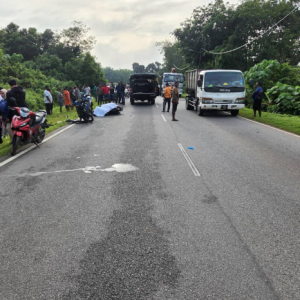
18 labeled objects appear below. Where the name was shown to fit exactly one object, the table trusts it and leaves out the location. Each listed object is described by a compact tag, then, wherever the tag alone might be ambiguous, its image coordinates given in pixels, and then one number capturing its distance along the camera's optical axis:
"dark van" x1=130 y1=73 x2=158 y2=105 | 27.11
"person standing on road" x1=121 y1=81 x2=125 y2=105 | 27.42
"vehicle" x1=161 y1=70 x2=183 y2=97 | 41.74
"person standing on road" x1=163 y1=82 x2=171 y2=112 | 19.19
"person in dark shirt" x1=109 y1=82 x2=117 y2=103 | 26.77
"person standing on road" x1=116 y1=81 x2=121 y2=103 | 27.38
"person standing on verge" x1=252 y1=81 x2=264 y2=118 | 15.90
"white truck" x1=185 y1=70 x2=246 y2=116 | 17.44
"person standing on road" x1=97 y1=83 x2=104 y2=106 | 26.05
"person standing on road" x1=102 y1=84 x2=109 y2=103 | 25.94
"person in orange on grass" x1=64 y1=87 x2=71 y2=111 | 22.35
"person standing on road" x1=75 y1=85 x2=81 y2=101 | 23.39
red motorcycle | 8.88
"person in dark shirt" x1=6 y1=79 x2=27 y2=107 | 9.33
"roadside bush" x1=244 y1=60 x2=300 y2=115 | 20.91
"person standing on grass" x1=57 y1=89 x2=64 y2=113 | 22.45
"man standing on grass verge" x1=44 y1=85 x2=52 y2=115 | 19.06
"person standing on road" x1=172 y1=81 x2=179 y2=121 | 15.67
